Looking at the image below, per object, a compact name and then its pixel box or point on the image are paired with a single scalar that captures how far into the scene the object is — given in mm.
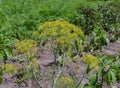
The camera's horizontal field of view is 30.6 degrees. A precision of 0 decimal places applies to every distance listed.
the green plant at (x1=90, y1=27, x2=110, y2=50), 4004
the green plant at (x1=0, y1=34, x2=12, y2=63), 2494
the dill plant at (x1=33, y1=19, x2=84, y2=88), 2108
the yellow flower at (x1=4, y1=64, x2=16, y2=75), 2068
